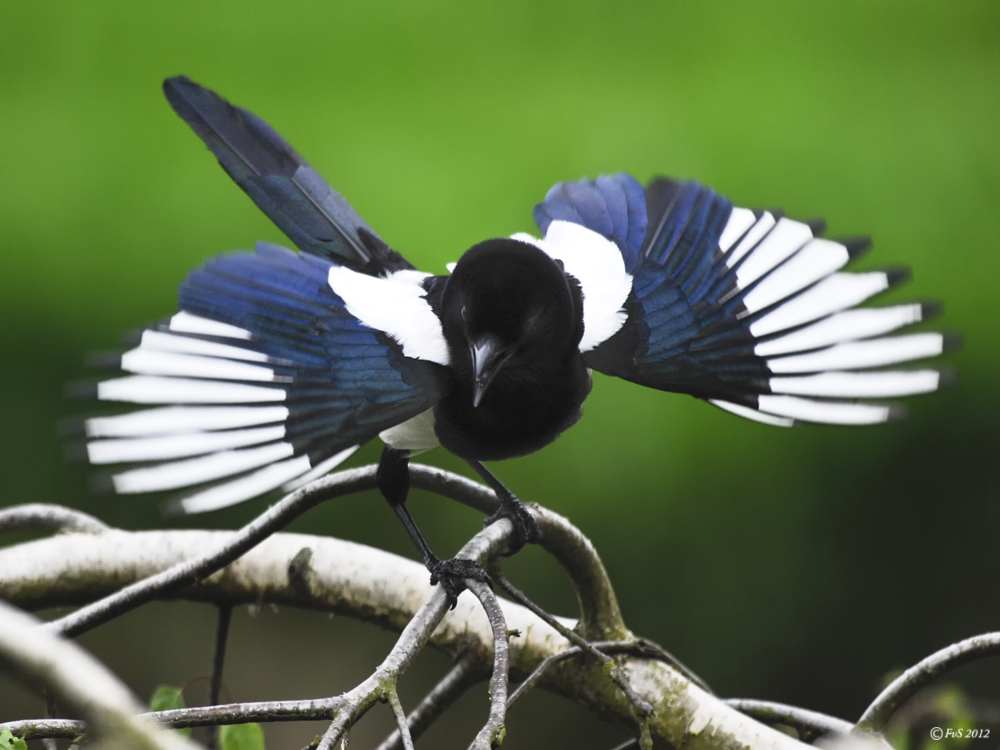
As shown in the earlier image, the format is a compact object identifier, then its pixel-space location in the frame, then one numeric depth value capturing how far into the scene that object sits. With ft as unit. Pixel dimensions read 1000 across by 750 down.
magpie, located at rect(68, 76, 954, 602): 27.37
